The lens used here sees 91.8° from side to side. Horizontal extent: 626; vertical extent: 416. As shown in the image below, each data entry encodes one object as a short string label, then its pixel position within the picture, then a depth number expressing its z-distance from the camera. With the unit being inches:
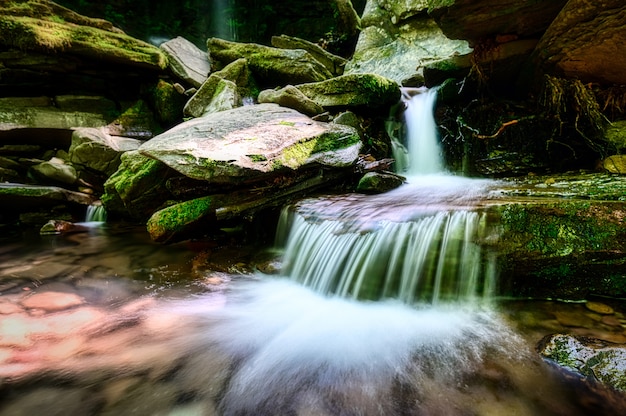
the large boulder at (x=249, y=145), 162.1
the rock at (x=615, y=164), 169.0
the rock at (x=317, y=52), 450.9
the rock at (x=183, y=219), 185.8
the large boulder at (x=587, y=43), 145.0
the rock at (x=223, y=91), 282.7
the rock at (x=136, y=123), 387.1
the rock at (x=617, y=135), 170.9
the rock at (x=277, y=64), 332.5
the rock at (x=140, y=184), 213.6
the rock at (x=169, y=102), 378.3
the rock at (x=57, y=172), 309.3
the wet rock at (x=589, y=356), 72.1
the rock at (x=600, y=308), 98.3
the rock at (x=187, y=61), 386.3
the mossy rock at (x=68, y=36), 325.1
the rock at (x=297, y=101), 253.3
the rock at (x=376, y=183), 201.6
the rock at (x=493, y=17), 173.5
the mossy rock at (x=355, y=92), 256.2
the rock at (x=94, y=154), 314.5
